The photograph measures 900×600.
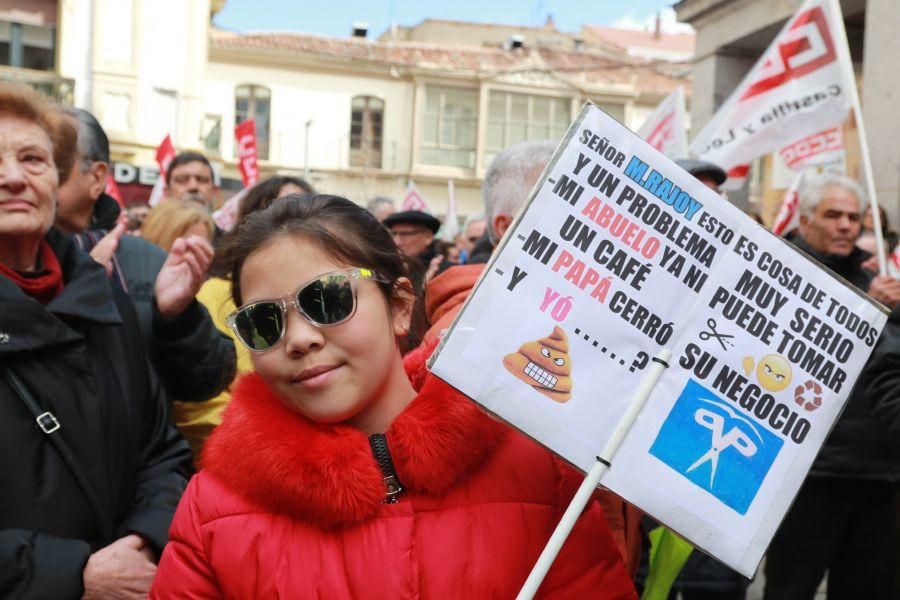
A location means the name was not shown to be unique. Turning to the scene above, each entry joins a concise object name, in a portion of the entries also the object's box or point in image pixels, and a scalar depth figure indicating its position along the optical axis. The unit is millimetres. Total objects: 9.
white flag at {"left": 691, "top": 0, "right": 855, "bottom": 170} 5023
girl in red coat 1691
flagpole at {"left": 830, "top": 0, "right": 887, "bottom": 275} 4054
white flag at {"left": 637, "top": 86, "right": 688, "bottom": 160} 6848
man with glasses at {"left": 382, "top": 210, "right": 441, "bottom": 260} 6918
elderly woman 2197
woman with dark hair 3342
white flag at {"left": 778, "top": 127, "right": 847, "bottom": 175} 5352
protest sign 1611
